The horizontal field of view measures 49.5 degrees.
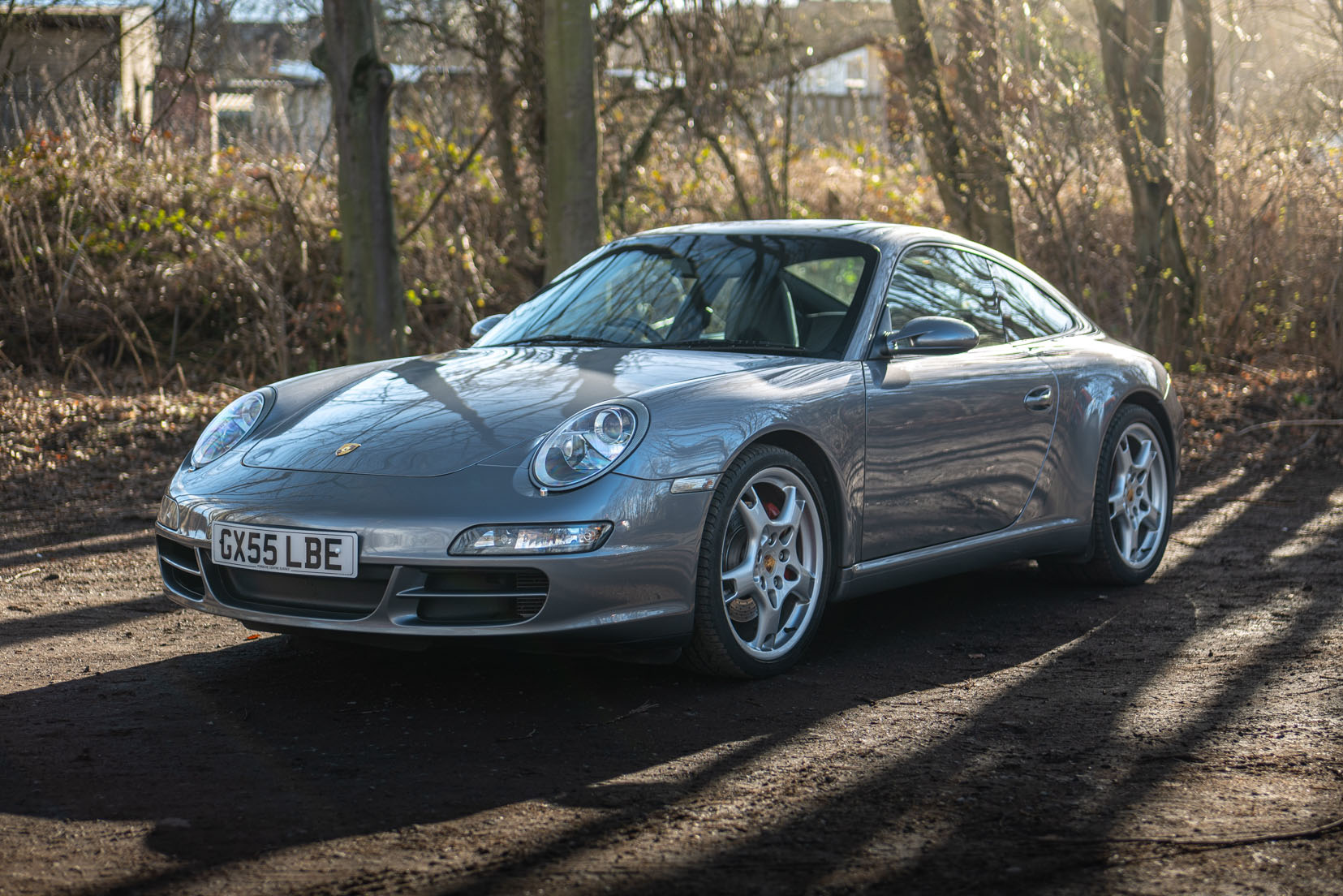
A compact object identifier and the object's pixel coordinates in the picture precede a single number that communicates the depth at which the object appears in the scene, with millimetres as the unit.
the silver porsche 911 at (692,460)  3842
